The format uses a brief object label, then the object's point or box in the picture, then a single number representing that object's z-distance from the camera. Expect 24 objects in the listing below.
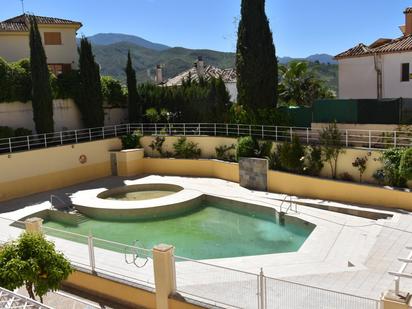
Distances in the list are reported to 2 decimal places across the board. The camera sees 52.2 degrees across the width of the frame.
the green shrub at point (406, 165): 16.27
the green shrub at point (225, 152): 23.96
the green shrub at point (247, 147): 22.20
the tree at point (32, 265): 7.85
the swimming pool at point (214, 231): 14.38
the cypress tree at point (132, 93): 28.95
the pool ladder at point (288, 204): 17.59
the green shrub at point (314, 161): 19.70
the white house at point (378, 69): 23.62
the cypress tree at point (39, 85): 23.64
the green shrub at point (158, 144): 26.40
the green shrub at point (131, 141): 26.75
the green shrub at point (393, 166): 17.05
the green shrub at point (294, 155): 20.09
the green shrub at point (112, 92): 29.52
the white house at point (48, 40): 28.45
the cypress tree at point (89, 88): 26.95
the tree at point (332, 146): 19.27
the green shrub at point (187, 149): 25.34
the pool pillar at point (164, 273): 9.02
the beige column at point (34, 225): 12.02
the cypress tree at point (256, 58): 24.00
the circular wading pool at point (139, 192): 21.88
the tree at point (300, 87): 33.94
